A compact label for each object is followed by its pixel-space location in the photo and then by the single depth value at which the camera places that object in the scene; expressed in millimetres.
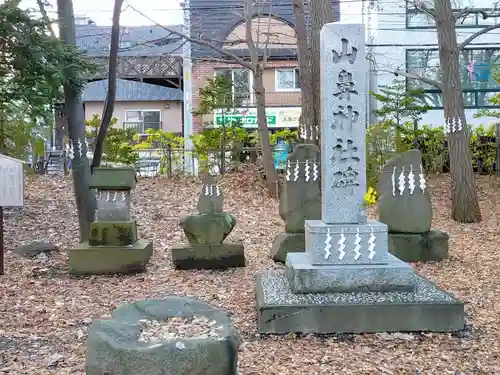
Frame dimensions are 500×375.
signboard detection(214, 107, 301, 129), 22672
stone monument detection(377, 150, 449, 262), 7988
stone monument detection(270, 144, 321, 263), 7809
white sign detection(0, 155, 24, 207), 6910
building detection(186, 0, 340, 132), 20547
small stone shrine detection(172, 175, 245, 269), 7566
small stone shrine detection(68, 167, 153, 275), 7371
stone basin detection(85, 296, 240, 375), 2711
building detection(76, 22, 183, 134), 26188
